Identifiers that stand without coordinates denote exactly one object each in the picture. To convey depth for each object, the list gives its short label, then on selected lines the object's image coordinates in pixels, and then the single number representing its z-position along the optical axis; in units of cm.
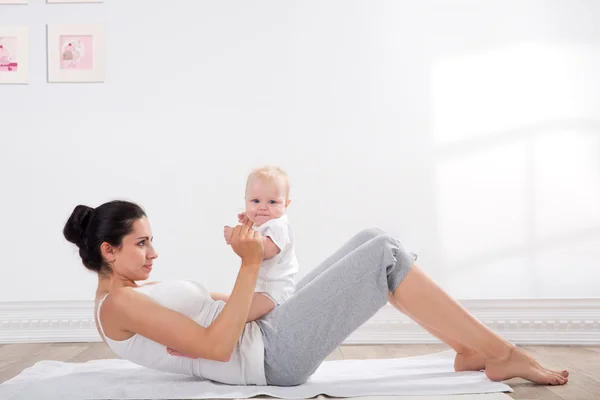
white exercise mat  210
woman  200
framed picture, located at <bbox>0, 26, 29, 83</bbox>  404
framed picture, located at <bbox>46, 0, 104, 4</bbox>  403
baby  218
